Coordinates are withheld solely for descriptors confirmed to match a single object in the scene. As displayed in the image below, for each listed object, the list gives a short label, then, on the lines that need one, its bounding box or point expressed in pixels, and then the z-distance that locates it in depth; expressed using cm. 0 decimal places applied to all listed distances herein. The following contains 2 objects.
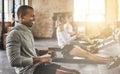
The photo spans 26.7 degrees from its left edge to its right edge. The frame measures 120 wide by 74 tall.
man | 205
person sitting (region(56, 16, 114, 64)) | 396
